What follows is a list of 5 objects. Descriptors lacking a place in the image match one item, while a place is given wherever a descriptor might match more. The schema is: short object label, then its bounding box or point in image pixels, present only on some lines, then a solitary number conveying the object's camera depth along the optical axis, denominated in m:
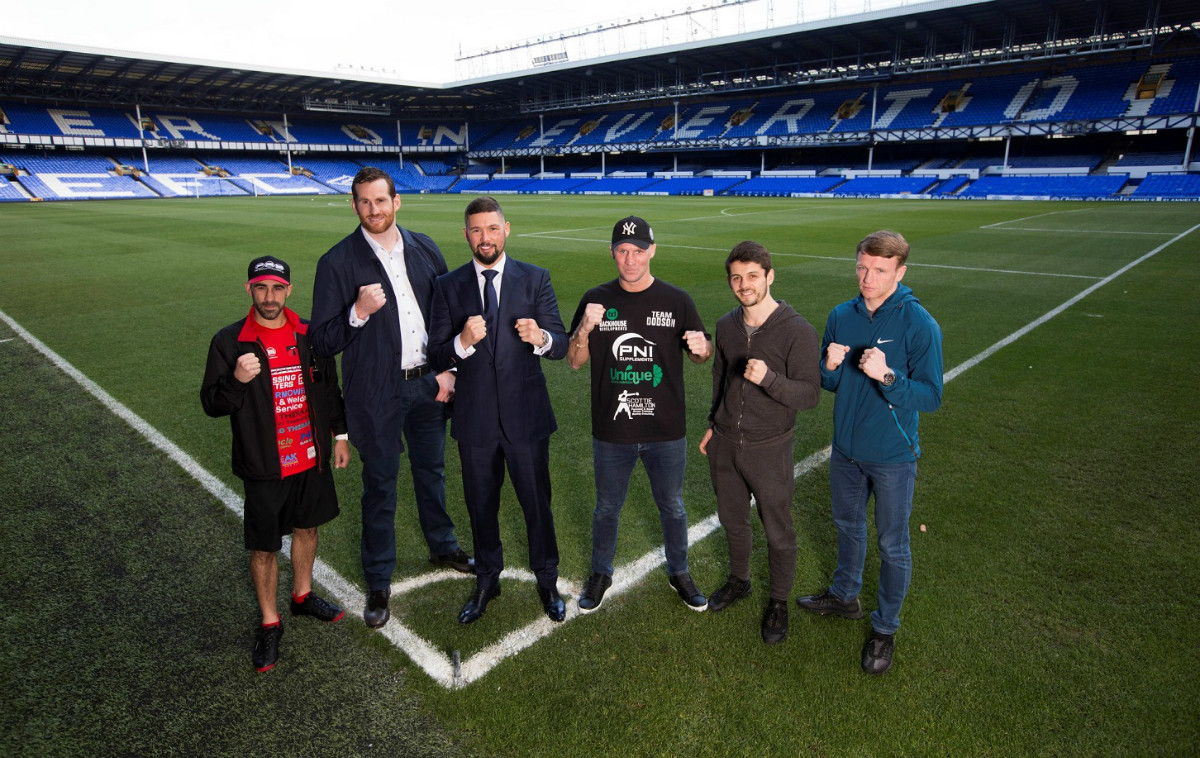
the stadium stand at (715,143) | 44.41
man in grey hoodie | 3.39
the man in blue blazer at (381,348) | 3.72
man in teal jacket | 3.28
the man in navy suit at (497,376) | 3.67
